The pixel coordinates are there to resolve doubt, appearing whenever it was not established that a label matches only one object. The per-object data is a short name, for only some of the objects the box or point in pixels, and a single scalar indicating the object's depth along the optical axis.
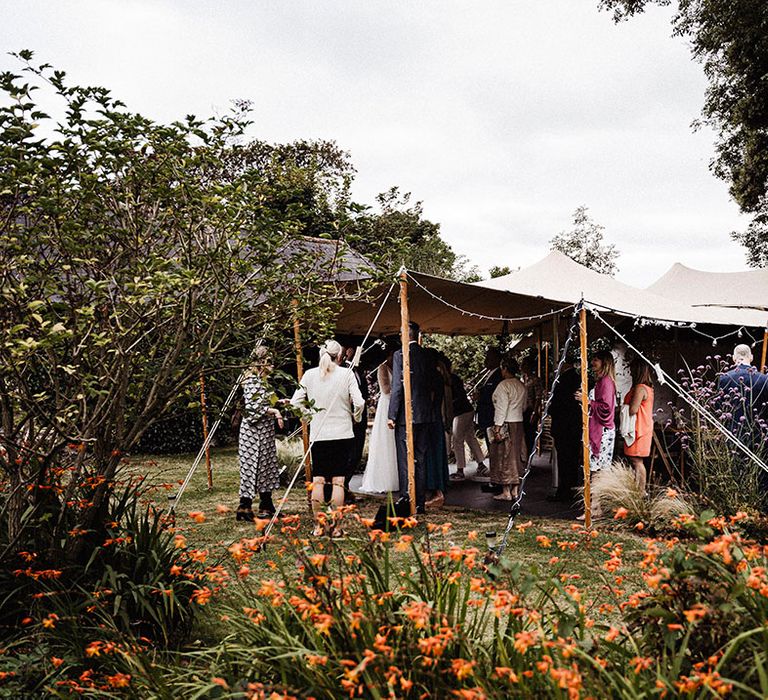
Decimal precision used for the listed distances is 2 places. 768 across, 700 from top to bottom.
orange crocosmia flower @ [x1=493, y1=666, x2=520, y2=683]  1.85
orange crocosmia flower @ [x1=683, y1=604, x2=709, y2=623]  1.80
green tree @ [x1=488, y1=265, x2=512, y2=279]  29.64
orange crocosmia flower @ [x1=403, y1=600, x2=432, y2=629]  1.92
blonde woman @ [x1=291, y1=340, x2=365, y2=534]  6.60
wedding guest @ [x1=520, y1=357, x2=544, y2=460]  10.08
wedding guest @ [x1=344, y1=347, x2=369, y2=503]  8.37
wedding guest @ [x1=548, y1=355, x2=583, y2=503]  8.44
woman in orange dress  7.31
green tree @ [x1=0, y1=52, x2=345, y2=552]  3.28
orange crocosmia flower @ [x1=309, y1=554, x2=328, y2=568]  2.26
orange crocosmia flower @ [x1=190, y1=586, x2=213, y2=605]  2.44
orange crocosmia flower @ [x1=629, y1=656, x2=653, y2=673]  1.82
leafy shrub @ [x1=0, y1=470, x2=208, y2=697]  3.04
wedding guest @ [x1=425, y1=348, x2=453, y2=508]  7.93
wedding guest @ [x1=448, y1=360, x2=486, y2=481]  10.35
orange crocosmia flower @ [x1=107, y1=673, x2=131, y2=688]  2.25
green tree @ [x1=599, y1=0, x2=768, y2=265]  13.73
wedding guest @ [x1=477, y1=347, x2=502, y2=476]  9.38
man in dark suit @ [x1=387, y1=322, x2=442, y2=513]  7.46
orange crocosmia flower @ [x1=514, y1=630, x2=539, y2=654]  1.84
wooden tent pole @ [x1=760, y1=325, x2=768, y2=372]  9.98
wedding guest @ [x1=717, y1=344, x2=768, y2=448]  6.39
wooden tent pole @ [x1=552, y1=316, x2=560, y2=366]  11.27
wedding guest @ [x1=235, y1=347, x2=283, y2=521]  7.00
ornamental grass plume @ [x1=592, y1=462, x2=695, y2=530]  6.36
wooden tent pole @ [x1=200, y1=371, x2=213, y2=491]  4.13
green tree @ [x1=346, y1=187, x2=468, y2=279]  27.91
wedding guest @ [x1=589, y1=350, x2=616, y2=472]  7.47
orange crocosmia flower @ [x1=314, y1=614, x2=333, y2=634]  1.94
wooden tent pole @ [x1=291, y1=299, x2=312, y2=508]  4.34
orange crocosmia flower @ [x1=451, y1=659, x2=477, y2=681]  1.85
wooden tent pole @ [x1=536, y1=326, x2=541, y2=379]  13.70
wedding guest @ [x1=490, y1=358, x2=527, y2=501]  8.39
